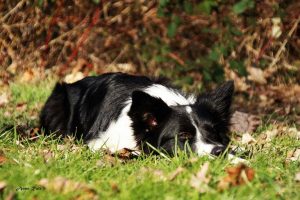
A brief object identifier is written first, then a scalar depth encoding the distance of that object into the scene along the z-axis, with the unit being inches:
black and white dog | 379.5
